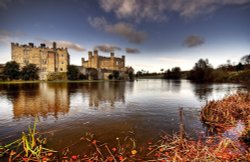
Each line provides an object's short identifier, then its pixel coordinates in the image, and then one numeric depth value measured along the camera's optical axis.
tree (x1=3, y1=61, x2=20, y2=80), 54.18
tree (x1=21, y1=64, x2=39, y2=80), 56.72
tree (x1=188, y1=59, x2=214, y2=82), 68.60
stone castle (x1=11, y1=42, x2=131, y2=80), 65.38
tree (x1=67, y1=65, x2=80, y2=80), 64.00
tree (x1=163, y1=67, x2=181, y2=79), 123.81
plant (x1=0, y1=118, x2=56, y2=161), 4.43
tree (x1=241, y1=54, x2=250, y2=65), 86.96
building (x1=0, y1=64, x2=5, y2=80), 54.55
